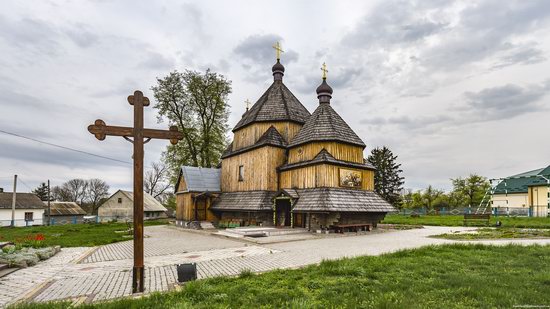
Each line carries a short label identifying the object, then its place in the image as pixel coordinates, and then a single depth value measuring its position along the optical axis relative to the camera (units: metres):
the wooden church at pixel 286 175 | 19.27
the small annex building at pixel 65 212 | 49.56
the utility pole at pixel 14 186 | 38.19
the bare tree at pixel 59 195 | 73.77
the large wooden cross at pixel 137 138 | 6.79
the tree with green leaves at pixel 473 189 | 55.61
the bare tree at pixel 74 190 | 74.31
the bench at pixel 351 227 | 18.44
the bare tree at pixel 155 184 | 58.68
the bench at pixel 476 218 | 22.53
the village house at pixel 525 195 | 35.62
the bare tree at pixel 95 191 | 75.62
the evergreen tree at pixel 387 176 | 47.66
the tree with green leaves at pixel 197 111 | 34.72
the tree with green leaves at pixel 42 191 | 68.01
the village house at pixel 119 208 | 46.34
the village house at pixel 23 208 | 43.58
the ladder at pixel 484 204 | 40.39
